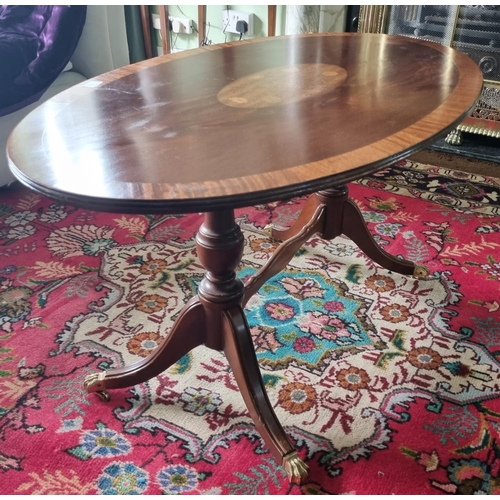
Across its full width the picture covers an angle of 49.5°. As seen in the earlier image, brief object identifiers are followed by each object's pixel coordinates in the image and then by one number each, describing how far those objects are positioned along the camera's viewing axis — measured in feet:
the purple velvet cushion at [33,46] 5.44
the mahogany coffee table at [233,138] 2.19
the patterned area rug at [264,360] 2.99
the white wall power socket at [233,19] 7.38
